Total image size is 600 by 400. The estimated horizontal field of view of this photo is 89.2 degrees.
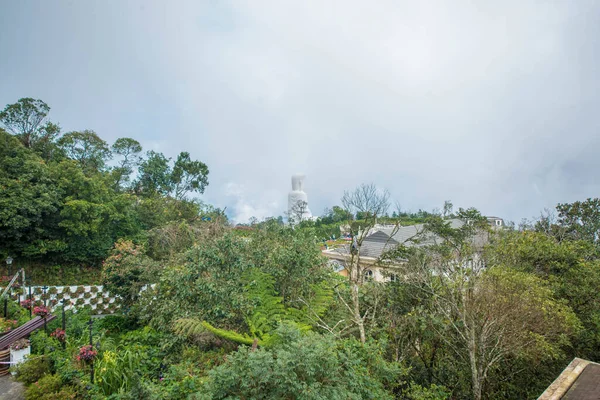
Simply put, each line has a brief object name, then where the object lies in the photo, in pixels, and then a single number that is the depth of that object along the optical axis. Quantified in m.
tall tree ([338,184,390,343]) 6.34
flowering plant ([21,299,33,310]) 7.82
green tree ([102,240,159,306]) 9.27
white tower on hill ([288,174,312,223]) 35.44
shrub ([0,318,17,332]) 6.23
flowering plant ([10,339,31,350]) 5.23
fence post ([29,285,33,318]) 7.33
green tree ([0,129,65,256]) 11.73
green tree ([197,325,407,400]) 2.84
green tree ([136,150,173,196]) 22.53
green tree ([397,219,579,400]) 4.96
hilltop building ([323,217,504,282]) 15.51
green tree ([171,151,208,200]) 23.25
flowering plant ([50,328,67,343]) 5.78
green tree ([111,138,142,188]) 21.88
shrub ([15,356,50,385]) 4.89
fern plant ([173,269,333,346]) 5.16
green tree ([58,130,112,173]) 18.22
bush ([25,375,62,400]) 4.32
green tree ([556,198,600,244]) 13.27
